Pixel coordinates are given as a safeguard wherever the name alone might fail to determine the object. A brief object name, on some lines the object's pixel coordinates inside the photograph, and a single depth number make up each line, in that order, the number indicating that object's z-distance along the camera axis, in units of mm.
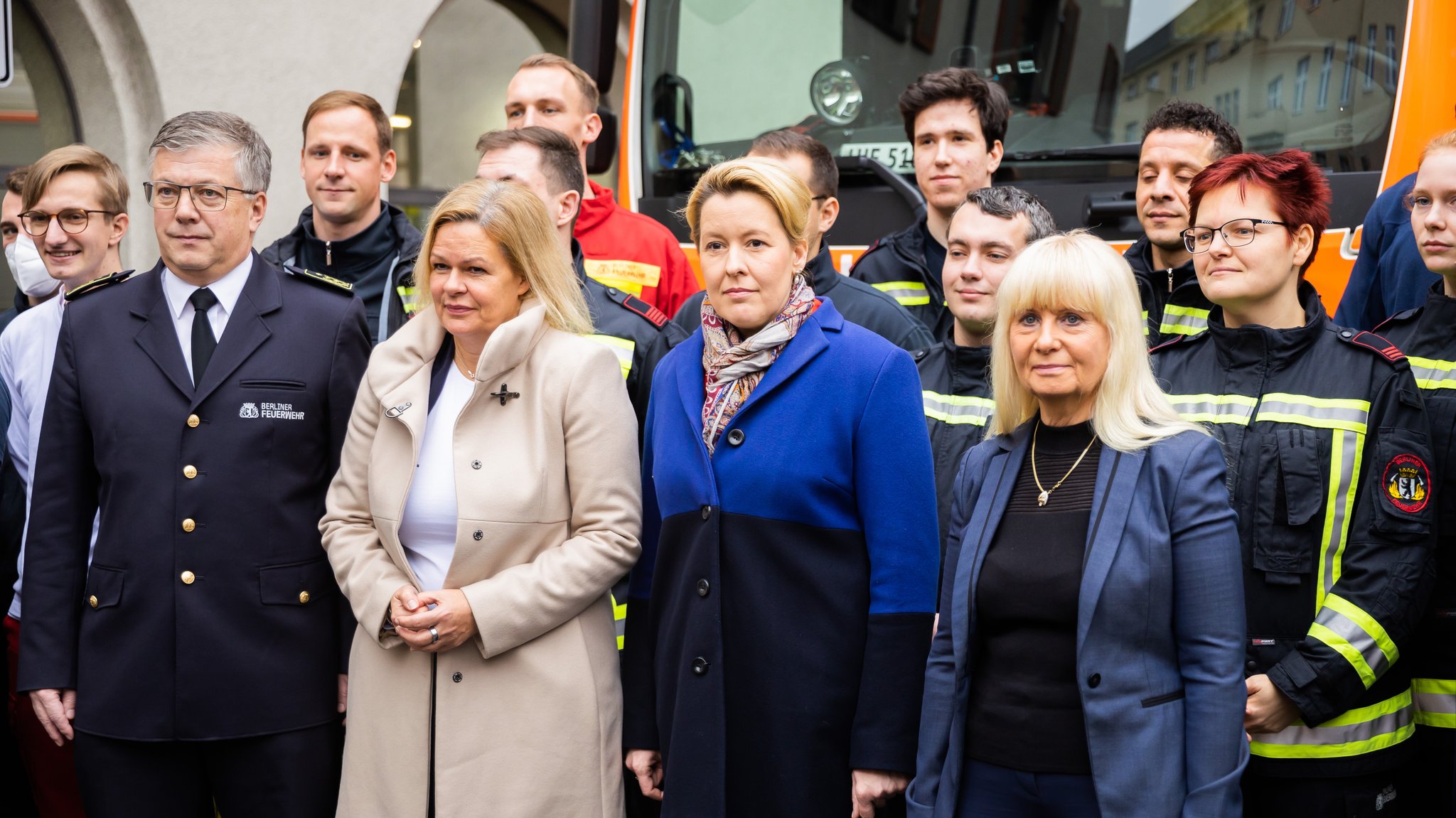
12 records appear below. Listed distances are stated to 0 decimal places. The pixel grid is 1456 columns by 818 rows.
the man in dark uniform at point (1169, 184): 4188
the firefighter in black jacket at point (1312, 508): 2971
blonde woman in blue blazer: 2658
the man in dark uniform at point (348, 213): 4730
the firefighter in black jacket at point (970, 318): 3771
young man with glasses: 4148
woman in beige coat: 3154
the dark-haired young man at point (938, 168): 4789
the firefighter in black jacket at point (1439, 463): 3215
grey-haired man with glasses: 3414
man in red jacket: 5066
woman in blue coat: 2988
